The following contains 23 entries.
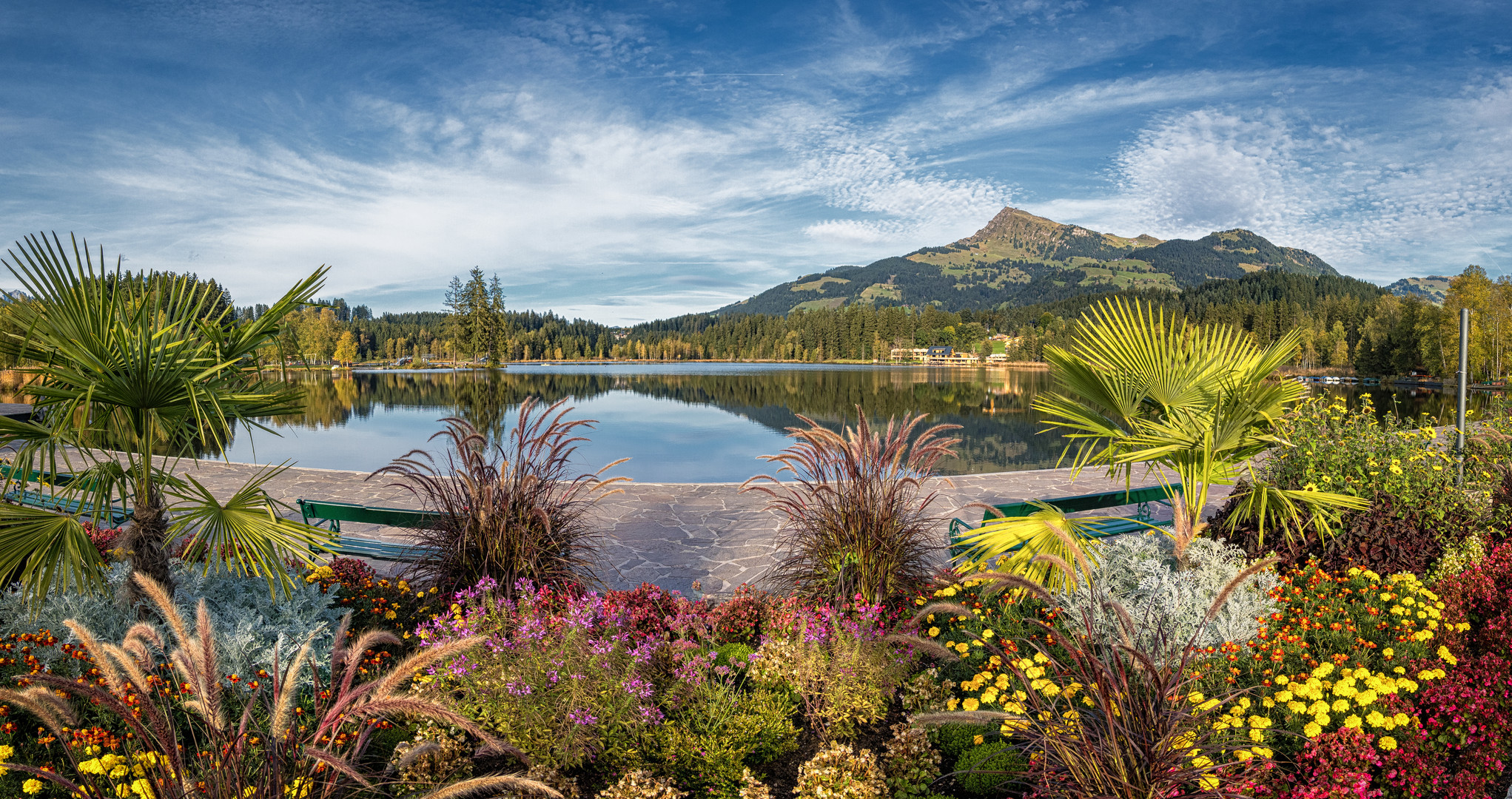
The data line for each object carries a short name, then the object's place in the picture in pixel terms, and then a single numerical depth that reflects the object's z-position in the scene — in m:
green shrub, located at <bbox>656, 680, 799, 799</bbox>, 3.01
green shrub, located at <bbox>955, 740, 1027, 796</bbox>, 2.96
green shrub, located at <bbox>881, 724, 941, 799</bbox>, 3.00
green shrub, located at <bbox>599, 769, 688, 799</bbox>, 2.77
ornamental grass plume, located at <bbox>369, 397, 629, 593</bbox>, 4.44
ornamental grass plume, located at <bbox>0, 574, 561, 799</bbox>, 1.68
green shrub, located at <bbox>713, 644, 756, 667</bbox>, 4.05
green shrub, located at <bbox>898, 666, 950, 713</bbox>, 3.58
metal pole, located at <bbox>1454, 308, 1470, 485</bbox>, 5.79
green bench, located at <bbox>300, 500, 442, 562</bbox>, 5.48
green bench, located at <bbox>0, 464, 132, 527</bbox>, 6.40
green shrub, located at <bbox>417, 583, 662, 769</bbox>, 2.98
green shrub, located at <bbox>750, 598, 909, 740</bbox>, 3.50
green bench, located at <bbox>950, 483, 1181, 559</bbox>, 5.35
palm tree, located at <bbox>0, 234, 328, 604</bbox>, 3.20
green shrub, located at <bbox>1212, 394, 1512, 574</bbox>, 4.76
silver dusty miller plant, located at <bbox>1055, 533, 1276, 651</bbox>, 3.82
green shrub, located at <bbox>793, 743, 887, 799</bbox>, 2.83
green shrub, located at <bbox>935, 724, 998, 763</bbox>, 3.33
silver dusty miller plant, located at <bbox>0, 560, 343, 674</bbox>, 3.57
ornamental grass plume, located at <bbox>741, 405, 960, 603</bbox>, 4.46
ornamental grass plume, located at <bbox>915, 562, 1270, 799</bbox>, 2.22
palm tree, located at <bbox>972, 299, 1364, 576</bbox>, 4.37
